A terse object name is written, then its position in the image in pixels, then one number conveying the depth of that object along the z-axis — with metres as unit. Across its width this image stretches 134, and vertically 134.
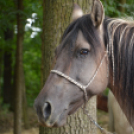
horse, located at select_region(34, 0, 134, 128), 3.41
